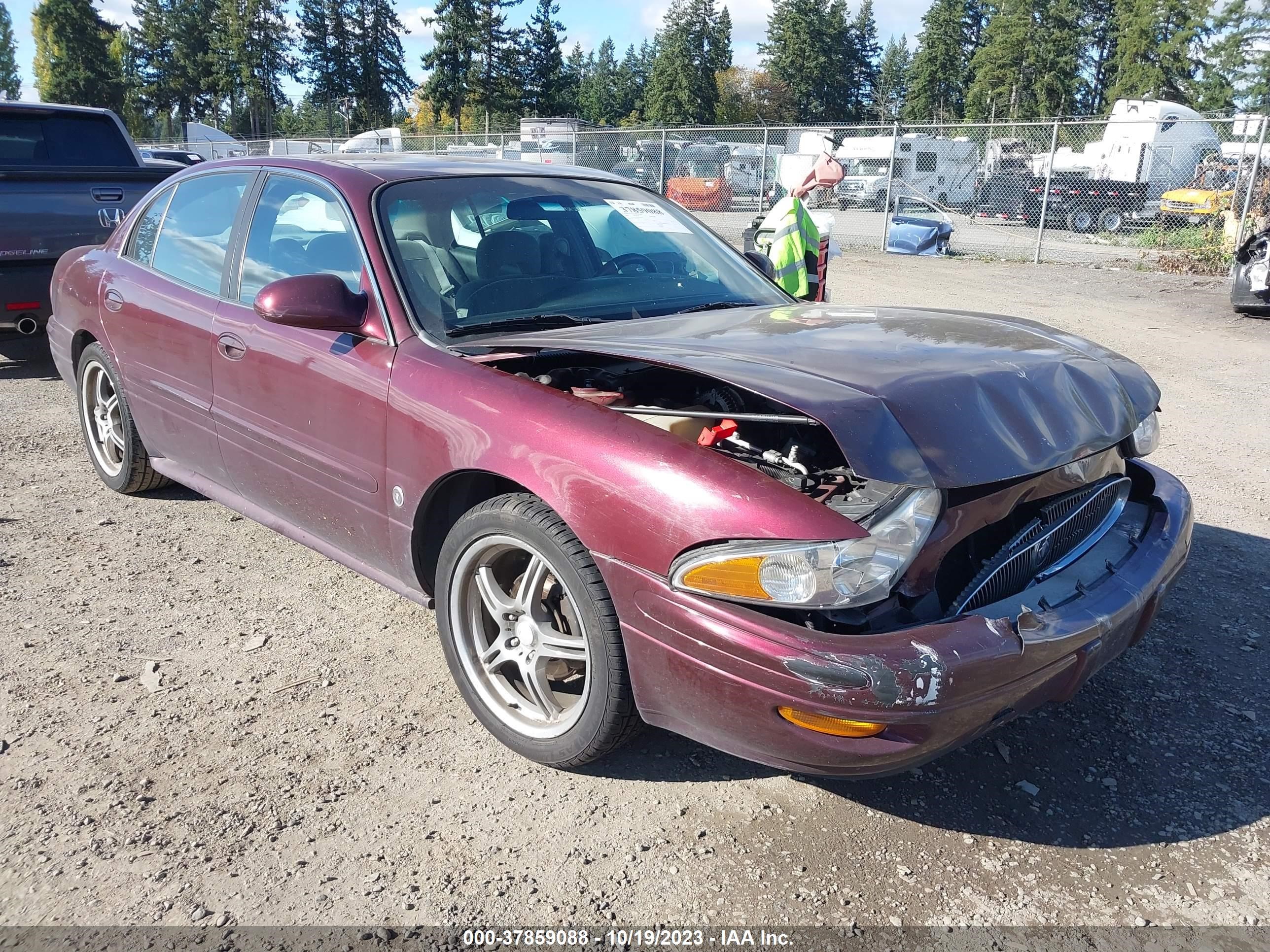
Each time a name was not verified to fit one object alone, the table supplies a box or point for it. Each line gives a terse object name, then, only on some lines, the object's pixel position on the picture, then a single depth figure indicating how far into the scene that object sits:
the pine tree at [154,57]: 65.56
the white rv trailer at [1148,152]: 26.25
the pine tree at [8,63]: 71.94
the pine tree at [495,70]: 61.34
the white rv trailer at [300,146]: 30.16
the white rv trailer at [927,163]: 30.91
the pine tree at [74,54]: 60.06
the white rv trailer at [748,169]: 23.97
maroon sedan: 2.17
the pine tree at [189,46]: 64.31
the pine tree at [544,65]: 63.03
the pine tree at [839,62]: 83.06
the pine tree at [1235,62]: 51.84
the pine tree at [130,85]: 62.66
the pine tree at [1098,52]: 70.56
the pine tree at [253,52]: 60.62
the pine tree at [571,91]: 65.38
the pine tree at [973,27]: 82.62
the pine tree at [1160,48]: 56.28
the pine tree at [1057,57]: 67.62
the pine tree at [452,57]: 60.41
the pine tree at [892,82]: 93.38
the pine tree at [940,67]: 81.69
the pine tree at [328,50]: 63.31
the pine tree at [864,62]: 87.31
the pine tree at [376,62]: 64.81
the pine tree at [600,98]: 88.94
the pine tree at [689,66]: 71.75
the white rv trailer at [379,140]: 32.85
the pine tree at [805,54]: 82.06
